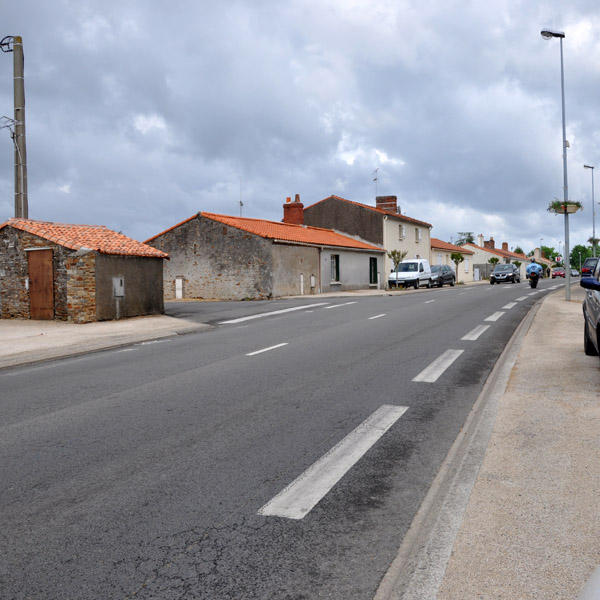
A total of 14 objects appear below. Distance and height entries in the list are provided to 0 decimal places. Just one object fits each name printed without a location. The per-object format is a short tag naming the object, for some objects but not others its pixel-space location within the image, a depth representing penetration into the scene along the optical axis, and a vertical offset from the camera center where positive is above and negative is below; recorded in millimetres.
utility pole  18875 +5198
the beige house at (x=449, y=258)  61031 +2905
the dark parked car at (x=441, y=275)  44531 +679
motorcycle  34312 +235
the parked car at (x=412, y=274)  41719 +737
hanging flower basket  22203 +2817
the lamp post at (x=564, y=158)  22000 +4807
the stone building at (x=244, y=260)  32812 +1651
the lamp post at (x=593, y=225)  57969 +5484
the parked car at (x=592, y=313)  7398 -451
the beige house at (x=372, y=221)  46344 +5254
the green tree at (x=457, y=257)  61656 +2768
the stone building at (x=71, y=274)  18109 +550
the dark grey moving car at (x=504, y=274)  47469 +698
